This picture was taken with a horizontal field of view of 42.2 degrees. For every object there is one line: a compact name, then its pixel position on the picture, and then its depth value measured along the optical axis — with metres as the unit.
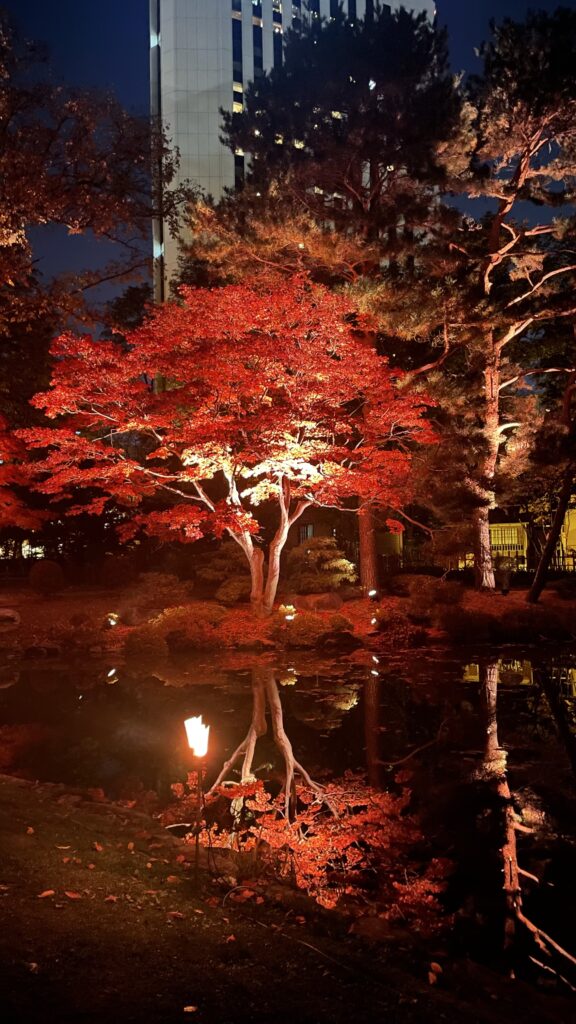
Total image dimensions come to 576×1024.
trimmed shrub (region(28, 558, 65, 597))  24.88
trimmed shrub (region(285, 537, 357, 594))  21.30
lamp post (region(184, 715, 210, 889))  5.72
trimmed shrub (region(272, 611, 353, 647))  16.56
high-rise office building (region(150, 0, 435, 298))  58.34
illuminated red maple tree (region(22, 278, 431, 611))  15.73
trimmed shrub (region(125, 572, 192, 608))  20.89
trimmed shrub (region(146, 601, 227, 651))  16.47
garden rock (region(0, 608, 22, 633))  18.31
